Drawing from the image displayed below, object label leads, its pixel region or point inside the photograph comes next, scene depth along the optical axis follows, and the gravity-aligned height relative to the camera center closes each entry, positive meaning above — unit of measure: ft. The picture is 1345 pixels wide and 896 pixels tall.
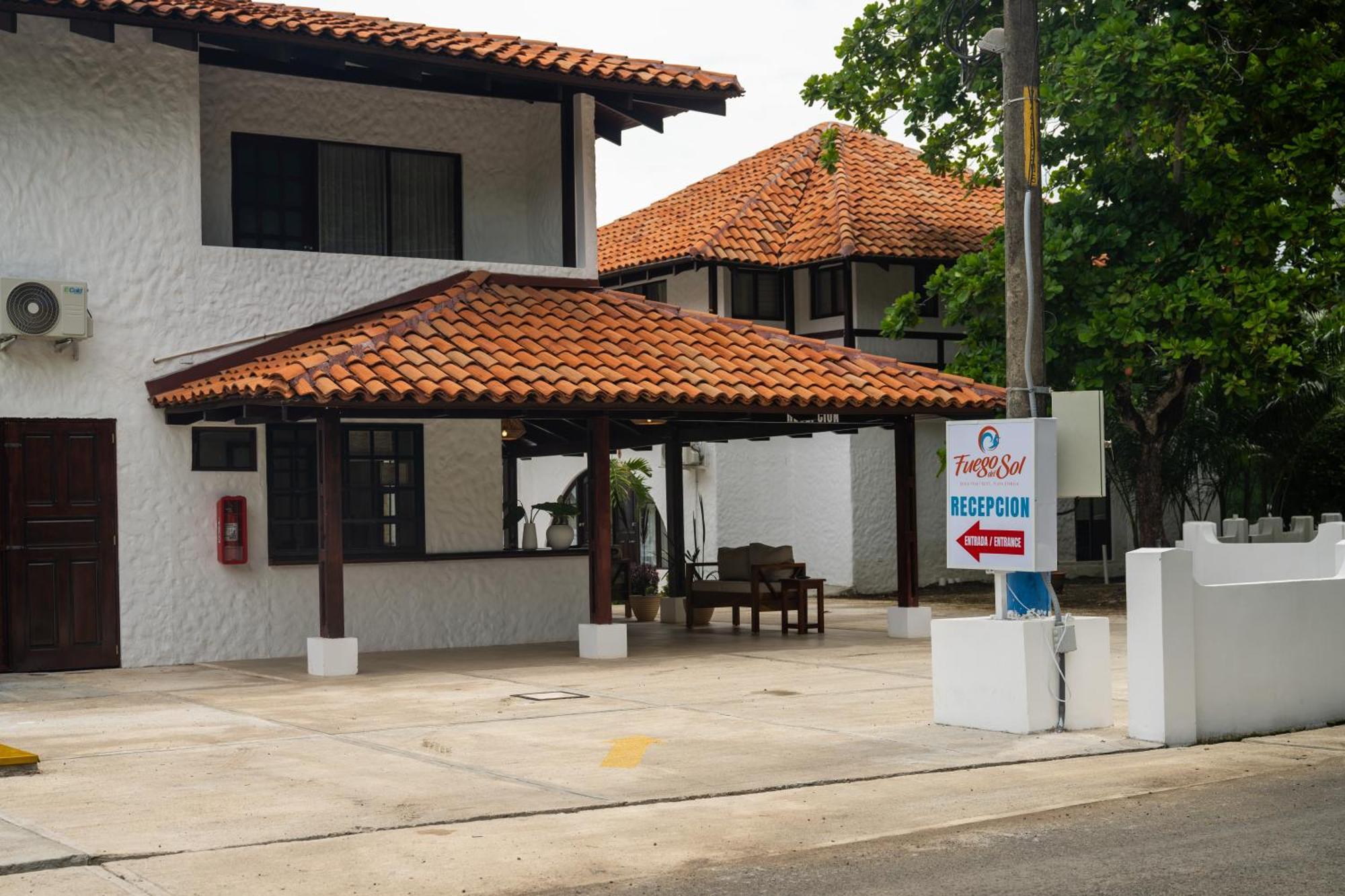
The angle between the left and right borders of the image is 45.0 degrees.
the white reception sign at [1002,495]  34.04 -0.31
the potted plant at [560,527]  59.77 -1.47
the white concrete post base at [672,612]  69.05 -5.37
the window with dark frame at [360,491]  53.57 -0.02
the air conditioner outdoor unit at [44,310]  47.91 +5.56
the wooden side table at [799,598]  60.44 -4.29
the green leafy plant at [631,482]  84.23 +0.22
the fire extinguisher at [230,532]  51.39 -1.25
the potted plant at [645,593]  70.13 -4.83
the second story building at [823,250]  85.56 +12.50
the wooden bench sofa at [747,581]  60.67 -3.68
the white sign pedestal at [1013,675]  34.24 -4.19
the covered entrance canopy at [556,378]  46.14 +3.37
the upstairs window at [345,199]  55.36 +10.28
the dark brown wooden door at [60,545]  48.55 -1.50
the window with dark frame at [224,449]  51.80 +1.42
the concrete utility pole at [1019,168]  35.86 +7.01
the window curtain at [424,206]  58.18 +10.28
